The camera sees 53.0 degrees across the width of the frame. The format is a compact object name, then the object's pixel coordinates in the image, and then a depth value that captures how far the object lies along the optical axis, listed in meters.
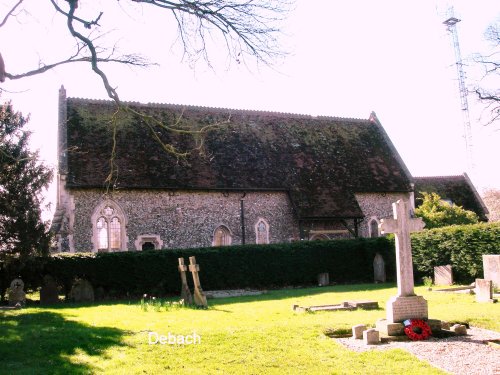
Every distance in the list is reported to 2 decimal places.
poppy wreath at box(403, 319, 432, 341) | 8.47
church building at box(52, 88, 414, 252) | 21.55
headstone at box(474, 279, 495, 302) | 12.88
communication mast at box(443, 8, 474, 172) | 32.22
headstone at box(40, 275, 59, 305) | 17.28
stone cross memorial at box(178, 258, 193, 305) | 14.52
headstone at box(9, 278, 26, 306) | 16.39
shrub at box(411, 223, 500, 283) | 18.12
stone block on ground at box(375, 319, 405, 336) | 8.67
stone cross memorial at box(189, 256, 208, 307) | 13.83
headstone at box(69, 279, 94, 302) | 17.66
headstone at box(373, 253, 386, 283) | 22.18
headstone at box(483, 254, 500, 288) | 16.38
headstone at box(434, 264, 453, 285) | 18.94
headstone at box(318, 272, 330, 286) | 21.53
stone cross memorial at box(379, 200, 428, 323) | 9.08
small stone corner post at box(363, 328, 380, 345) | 8.20
